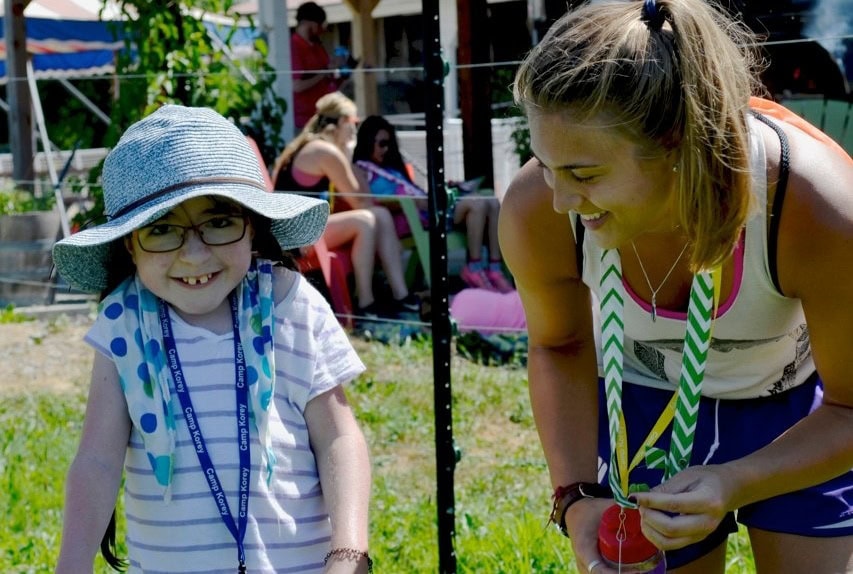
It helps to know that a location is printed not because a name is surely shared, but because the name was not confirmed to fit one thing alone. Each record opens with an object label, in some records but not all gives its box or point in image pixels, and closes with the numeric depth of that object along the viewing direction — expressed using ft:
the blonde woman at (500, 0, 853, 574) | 5.74
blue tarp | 53.06
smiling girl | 6.79
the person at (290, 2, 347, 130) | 26.61
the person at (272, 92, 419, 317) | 21.44
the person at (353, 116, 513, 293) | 21.04
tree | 22.54
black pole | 9.89
